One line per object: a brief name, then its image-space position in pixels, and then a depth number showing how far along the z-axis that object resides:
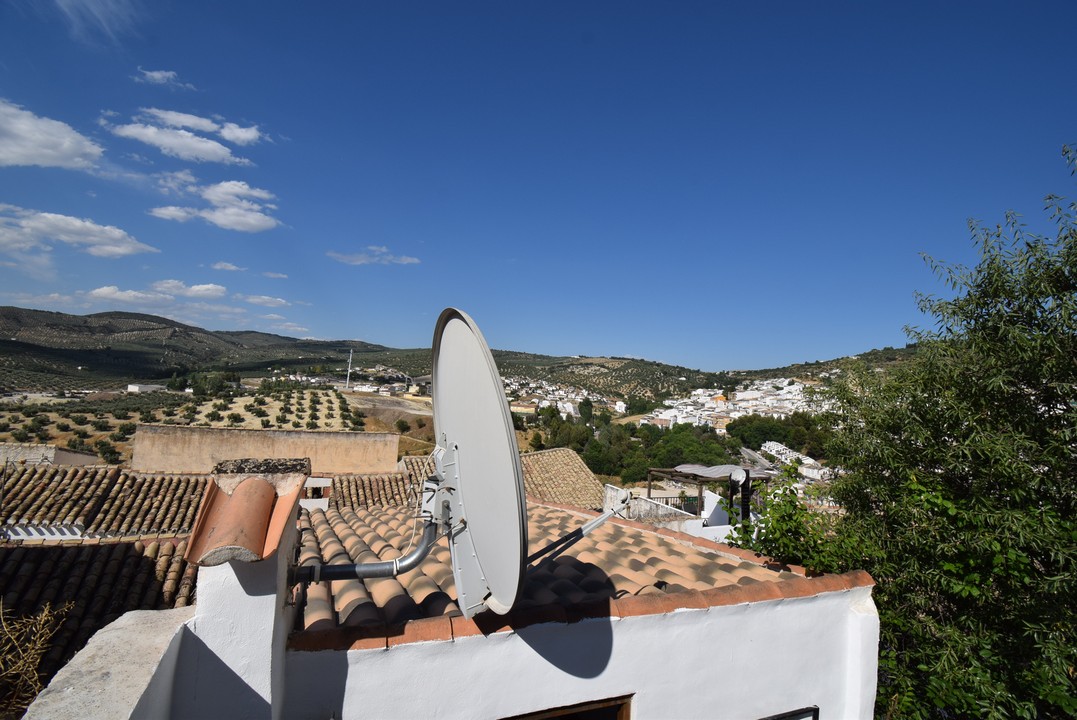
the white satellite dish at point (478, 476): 2.07
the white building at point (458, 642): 2.14
